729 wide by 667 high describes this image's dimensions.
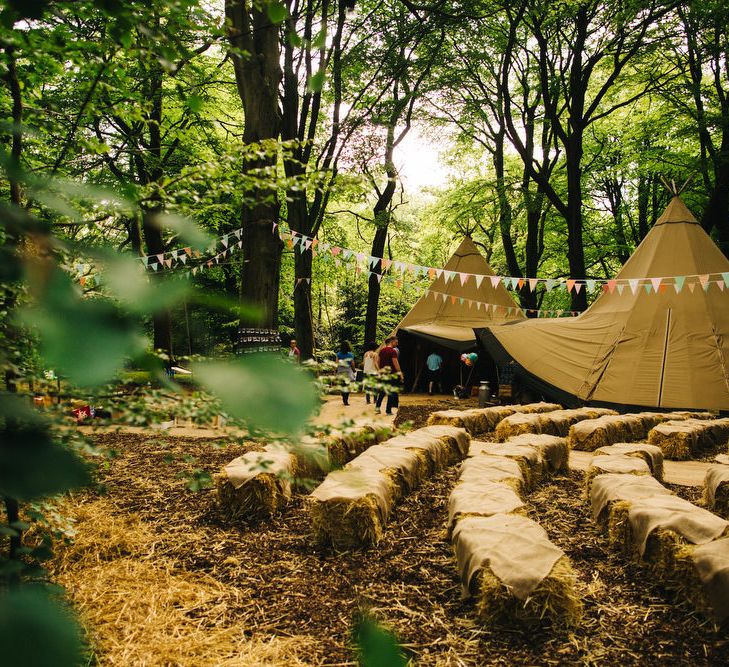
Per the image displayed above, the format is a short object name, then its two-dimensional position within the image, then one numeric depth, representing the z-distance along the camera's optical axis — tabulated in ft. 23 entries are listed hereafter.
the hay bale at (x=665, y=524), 10.11
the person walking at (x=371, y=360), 33.91
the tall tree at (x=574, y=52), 39.99
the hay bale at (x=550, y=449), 18.94
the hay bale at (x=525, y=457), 16.76
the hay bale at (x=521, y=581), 8.76
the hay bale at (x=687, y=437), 22.54
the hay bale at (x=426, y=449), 17.38
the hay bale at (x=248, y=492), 13.92
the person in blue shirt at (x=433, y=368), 46.80
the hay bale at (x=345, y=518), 12.17
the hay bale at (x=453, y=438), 20.21
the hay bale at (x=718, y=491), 14.92
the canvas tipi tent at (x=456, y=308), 50.29
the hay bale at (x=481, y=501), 11.39
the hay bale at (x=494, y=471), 14.02
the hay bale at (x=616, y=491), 12.64
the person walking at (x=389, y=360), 32.99
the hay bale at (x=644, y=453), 17.60
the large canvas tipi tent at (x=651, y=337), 30.99
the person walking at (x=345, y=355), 33.18
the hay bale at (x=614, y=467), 14.89
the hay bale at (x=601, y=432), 23.82
